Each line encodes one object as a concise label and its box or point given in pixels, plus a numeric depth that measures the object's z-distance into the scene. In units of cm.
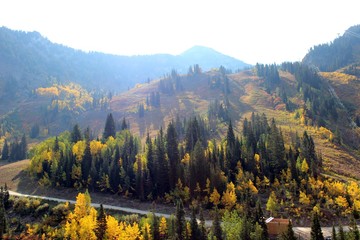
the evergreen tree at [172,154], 11297
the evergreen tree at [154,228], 7281
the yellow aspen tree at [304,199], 9294
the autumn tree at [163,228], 7662
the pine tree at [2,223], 8054
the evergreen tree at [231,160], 11615
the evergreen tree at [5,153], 18950
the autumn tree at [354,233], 6441
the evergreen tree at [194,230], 7081
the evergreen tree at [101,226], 7412
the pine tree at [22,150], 19048
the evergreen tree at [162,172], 11150
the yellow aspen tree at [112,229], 7375
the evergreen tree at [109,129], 17125
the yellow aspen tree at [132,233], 7069
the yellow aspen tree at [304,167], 11012
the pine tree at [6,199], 10427
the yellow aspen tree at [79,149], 12988
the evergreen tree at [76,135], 15750
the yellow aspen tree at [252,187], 10325
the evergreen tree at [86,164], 12169
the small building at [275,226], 7756
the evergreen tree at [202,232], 7019
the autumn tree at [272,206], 8894
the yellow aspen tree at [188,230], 7069
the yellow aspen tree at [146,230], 7000
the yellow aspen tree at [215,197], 9925
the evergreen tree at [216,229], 7056
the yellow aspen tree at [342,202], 9162
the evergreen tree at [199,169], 10806
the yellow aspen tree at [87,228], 7388
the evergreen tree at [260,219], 6906
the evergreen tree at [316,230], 6468
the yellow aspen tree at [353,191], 9588
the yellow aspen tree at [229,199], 9624
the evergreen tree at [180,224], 7138
